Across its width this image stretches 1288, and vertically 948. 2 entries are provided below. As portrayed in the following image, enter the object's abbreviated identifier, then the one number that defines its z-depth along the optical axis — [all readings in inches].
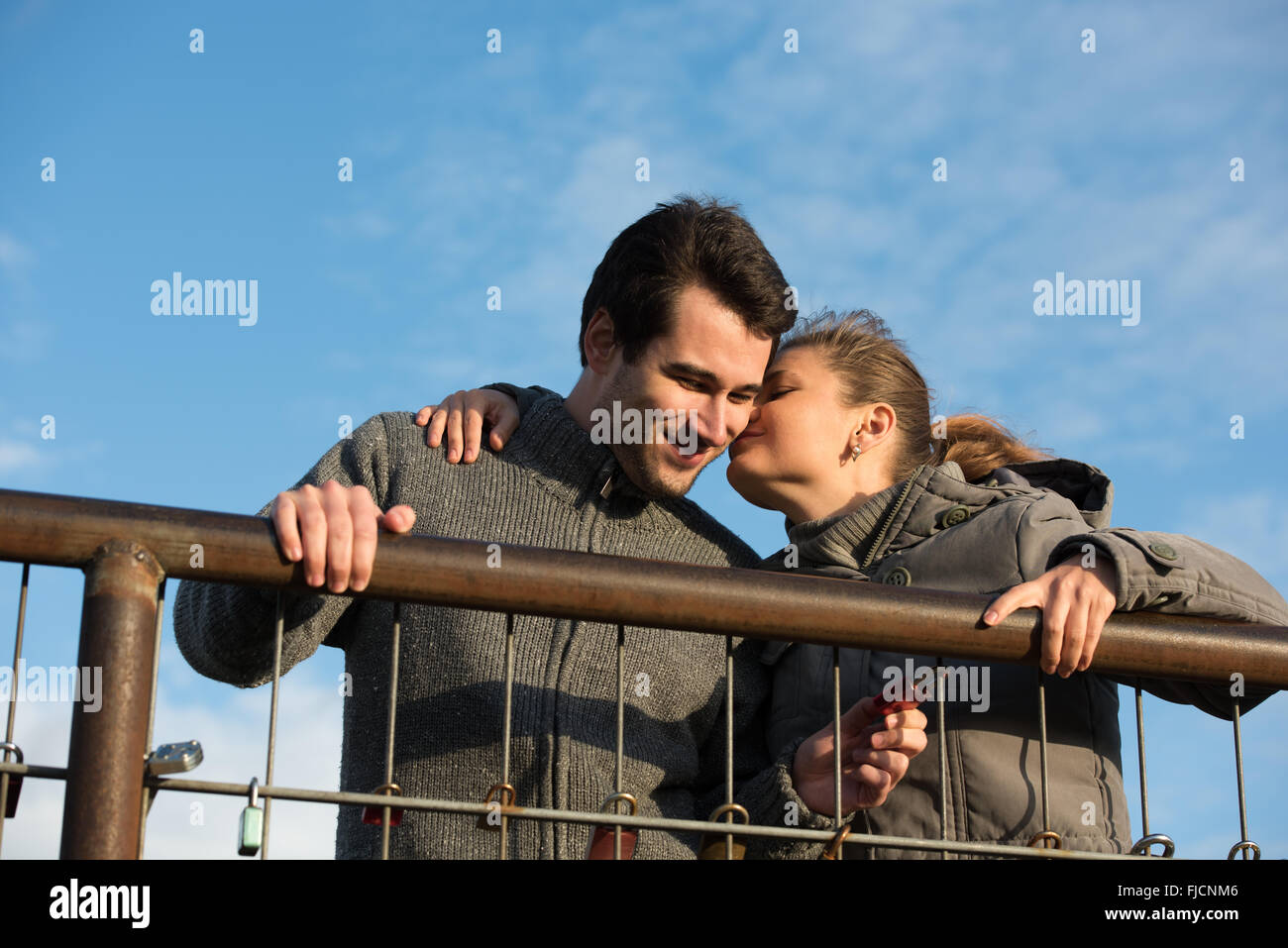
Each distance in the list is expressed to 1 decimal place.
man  128.3
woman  114.4
